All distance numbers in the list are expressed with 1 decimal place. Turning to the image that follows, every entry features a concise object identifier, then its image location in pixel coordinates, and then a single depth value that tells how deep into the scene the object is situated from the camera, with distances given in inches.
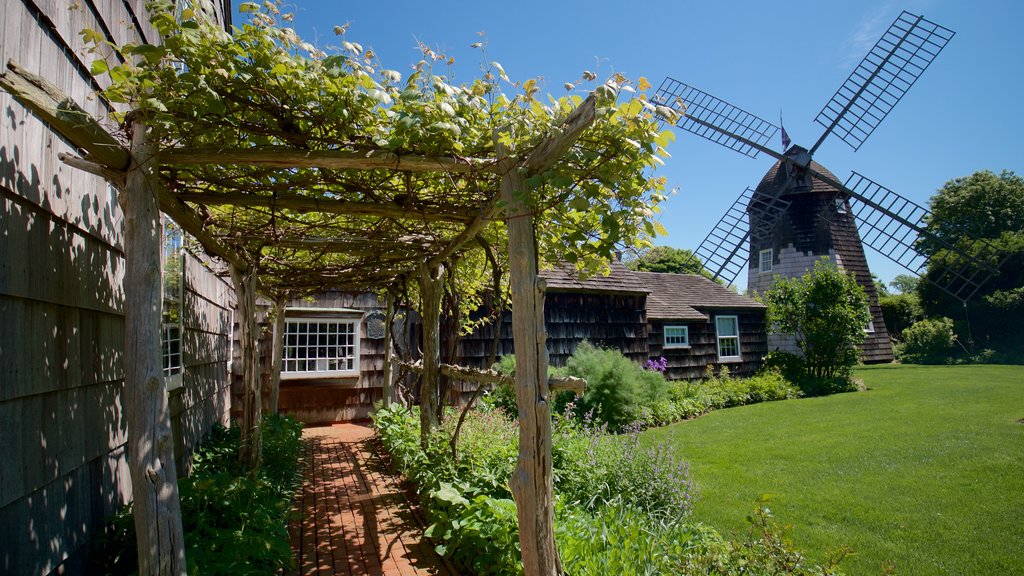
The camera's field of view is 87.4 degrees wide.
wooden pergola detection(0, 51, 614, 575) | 94.5
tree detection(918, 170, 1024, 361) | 946.7
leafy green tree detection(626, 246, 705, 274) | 1647.4
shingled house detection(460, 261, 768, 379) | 503.5
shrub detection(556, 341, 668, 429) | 390.6
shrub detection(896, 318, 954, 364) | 934.4
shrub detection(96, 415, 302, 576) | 108.3
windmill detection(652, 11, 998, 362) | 817.5
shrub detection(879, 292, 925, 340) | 1108.5
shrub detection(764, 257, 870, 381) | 624.4
